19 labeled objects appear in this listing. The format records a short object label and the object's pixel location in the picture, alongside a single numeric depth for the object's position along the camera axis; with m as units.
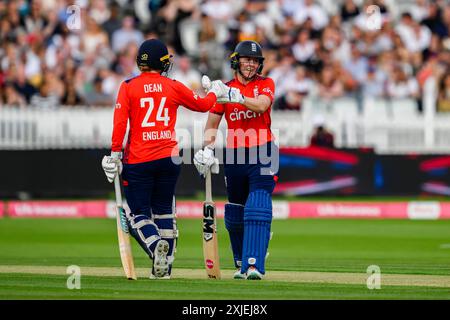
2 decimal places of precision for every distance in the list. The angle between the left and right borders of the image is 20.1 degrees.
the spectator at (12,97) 22.96
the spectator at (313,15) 24.28
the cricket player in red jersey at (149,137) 11.41
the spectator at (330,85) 23.05
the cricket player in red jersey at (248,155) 11.50
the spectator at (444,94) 22.11
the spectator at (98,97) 23.06
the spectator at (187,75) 22.92
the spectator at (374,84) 23.09
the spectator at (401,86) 22.95
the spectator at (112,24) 24.98
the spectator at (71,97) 23.05
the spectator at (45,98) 22.81
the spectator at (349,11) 24.65
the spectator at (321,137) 21.44
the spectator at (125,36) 24.23
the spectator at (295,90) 22.56
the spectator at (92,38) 24.28
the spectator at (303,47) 23.70
